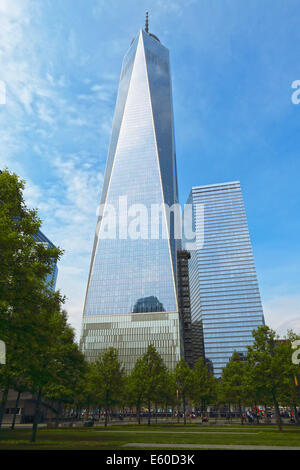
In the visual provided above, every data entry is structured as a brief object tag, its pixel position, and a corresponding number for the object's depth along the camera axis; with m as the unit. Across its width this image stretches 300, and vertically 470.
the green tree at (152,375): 54.78
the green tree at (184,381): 65.88
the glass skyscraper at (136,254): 136.88
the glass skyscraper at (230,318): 187.88
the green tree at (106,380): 50.84
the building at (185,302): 161.75
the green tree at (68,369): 37.07
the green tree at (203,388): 68.75
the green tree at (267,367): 36.06
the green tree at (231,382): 62.16
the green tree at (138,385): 54.31
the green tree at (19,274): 18.03
